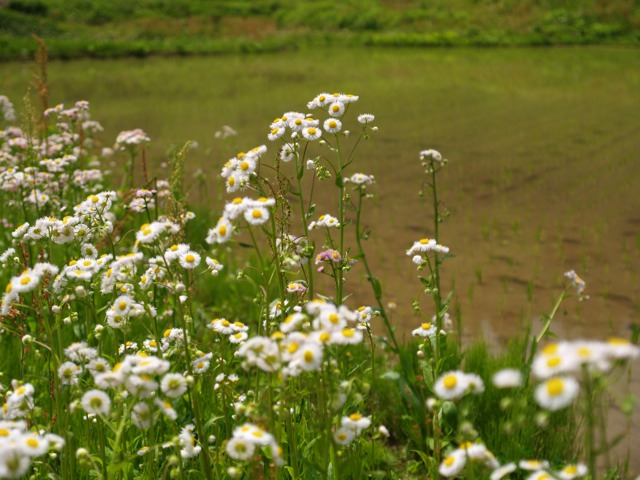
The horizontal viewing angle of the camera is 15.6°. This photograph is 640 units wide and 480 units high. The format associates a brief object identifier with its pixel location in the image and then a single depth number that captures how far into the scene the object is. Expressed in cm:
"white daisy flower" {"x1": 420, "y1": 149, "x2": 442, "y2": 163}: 228
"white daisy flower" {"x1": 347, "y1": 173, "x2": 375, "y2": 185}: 230
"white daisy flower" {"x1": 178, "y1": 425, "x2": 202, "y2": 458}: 197
